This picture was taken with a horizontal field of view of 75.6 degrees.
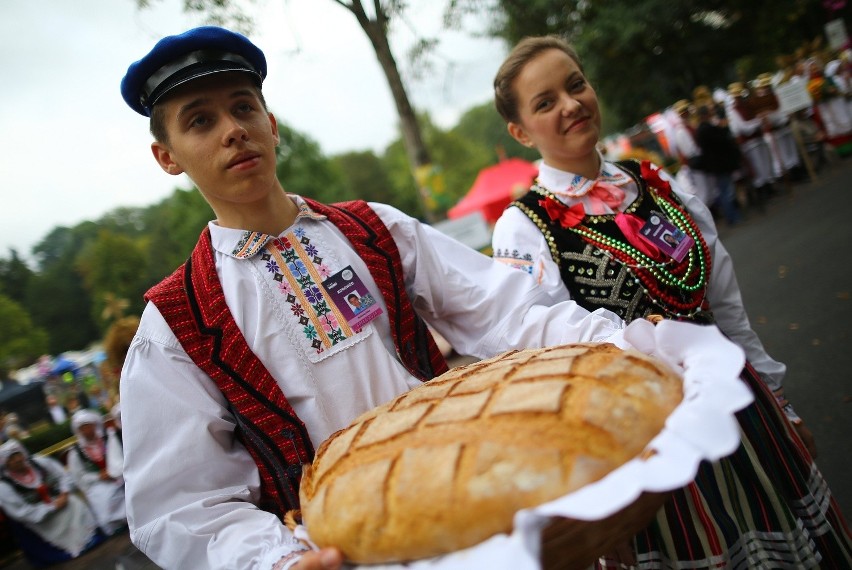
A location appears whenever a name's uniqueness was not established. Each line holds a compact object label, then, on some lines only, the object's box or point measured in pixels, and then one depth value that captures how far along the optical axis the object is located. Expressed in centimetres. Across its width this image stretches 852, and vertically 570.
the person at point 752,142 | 940
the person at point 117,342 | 529
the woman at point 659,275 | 152
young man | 123
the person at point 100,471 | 641
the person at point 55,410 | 1083
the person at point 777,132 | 927
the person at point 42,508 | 611
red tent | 1334
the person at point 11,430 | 721
